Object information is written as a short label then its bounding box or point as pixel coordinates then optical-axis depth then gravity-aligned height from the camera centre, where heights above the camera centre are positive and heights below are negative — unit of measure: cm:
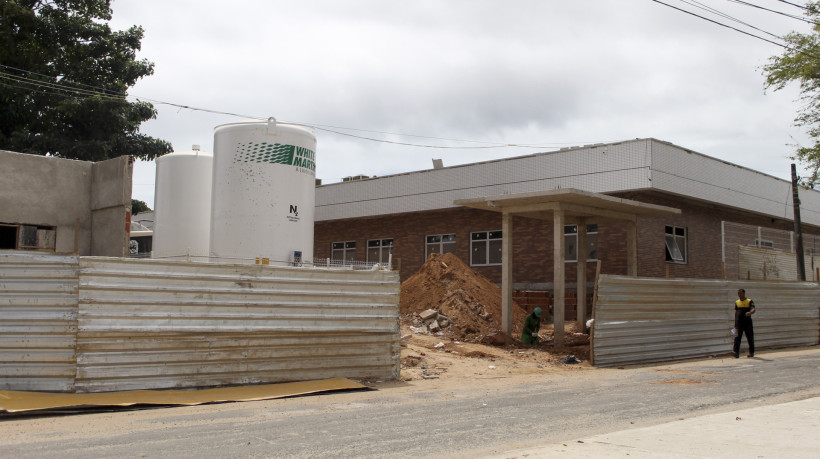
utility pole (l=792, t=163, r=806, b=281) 2708 +220
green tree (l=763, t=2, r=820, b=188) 2681 +834
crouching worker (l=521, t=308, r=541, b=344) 1916 -122
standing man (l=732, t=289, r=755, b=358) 1798 -86
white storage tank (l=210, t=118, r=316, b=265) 1384 +167
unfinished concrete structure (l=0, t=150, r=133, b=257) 1406 +148
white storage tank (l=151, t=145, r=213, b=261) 1656 +169
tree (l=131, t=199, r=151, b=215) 4134 +425
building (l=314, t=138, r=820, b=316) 2489 +308
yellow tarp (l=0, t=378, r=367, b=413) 897 -167
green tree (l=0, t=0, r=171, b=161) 2889 +806
